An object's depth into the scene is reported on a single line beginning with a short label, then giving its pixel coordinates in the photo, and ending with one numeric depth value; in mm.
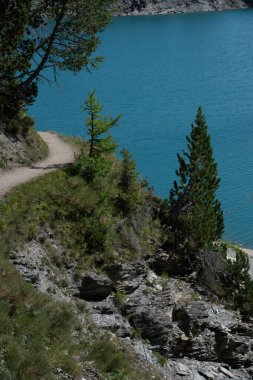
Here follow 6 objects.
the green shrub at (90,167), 28344
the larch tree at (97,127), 28266
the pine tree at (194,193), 28906
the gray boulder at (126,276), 25484
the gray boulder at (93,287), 24219
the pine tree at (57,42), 28516
